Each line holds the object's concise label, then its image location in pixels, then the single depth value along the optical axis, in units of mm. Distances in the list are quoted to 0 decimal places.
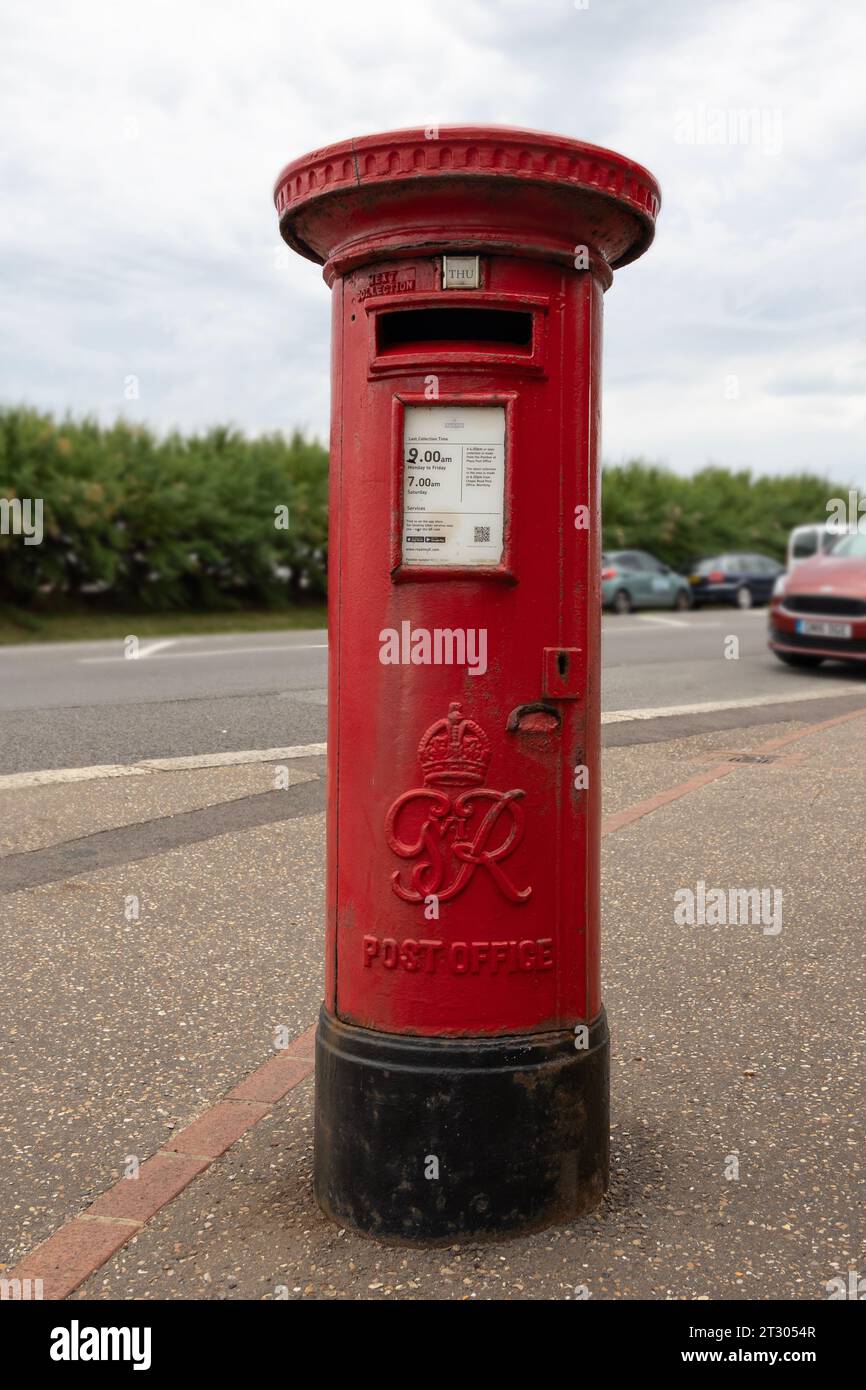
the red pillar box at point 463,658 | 2727
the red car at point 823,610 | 13109
